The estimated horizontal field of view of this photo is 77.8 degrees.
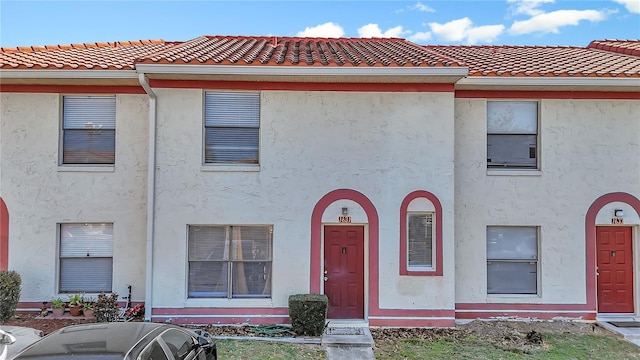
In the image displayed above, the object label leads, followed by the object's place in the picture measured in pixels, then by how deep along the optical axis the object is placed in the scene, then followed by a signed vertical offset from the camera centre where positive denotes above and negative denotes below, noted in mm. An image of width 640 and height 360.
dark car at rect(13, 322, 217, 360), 3982 -1519
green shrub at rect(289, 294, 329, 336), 7980 -2255
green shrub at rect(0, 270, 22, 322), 8180 -1932
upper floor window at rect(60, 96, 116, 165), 9406 +1753
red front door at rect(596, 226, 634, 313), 9523 -1678
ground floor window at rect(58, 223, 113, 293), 9289 -1314
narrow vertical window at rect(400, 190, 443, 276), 8703 -667
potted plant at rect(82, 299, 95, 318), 8719 -2355
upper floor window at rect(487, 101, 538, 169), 9625 +1752
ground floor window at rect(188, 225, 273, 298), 8844 -1291
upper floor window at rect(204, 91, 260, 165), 8977 +1715
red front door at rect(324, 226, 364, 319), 8984 -1502
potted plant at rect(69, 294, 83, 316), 8750 -2298
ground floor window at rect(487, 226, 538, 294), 9469 -1299
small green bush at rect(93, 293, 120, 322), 8078 -2191
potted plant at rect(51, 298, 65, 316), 8750 -2330
